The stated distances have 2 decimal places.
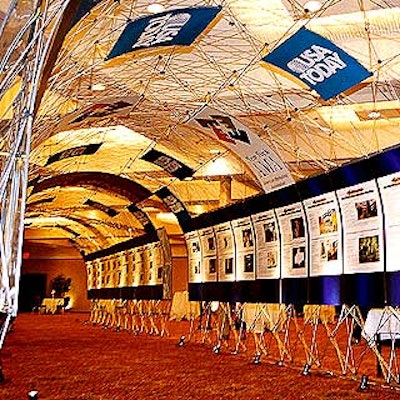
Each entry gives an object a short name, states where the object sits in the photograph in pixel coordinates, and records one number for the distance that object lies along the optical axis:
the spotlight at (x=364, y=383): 6.84
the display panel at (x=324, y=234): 7.39
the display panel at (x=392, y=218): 6.32
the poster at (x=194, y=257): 12.60
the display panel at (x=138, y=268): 17.99
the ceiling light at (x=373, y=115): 12.46
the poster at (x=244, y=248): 10.12
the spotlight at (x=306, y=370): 8.04
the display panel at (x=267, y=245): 9.16
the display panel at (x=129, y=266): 18.84
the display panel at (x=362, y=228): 6.60
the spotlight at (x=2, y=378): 7.28
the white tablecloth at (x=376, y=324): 8.34
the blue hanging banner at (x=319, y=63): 7.36
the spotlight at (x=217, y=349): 10.92
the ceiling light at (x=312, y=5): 7.98
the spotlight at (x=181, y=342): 12.64
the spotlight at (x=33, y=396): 4.52
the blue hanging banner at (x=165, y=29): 7.10
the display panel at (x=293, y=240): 8.30
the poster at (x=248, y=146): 10.12
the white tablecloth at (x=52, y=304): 32.88
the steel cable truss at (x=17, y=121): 3.44
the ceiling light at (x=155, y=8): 7.98
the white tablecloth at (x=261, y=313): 9.80
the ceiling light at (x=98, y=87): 10.67
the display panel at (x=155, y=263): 16.50
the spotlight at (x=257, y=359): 9.38
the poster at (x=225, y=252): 10.97
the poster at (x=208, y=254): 11.86
